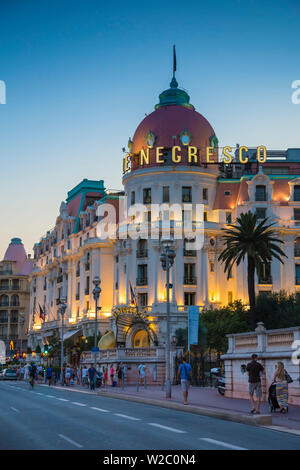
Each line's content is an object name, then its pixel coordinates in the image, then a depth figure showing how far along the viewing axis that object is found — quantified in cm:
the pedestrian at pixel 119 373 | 4551
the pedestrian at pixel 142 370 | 4612
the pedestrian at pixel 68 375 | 5155
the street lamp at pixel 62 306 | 5595
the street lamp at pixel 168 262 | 3161
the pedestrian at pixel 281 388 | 2259
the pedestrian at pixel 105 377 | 4956
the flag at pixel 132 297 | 6494
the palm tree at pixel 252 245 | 5038
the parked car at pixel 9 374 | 7025
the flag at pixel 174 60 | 7901
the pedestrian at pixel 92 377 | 4362
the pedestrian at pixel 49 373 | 5225
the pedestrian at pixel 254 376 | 2239
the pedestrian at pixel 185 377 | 2692
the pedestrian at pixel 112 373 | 4884
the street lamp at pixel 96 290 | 4733
